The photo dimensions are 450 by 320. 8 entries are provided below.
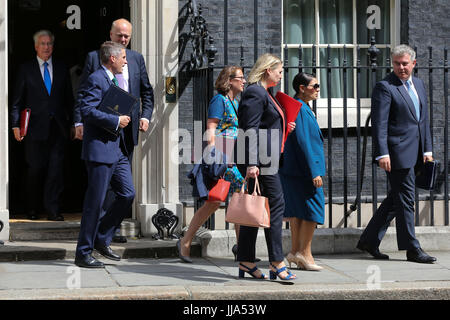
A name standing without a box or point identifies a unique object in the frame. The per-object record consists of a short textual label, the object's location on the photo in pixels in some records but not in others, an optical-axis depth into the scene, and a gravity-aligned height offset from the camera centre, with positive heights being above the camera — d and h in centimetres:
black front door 1050 +143
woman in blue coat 789 -12
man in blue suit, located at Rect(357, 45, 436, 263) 843 +24
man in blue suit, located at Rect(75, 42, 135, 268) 778 +13
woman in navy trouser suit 723 +13
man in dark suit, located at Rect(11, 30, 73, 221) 975 +45
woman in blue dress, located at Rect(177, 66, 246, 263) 814 +36
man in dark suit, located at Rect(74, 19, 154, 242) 829 +76
